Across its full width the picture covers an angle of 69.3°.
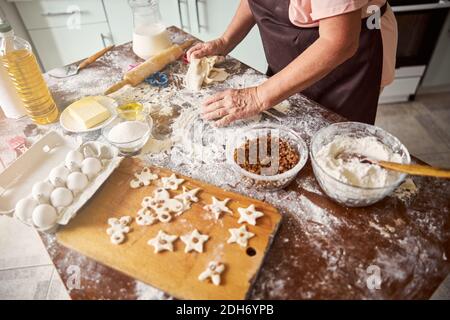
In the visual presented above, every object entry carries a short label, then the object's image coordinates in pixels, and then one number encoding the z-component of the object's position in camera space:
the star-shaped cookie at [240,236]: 0.72
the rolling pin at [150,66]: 1.19
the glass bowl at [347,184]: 0.73
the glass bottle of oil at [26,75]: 0.97
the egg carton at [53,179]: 0.75
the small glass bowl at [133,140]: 0.93
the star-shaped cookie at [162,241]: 0.71
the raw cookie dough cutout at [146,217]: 0.77
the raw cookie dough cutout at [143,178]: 0.85
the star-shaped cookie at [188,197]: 0.80
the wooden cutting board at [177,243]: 0.66
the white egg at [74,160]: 0.84
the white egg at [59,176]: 0.80
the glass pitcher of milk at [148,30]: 1.28
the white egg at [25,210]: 0.74
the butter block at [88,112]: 1.02
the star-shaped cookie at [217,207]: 0.78
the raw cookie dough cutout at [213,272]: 0.66
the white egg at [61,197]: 0.77
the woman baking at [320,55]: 0.88
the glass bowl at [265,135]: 0.81
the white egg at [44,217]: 0.73
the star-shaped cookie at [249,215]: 0.76
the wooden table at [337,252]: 0.66
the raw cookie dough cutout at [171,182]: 0.84
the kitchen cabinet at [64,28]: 2.12
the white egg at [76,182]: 0.80
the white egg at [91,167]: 0.84
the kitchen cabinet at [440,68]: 2.17
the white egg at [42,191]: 0.77
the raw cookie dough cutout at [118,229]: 0.74
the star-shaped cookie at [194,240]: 0.71
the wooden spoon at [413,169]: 0.72
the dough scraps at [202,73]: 1.20
